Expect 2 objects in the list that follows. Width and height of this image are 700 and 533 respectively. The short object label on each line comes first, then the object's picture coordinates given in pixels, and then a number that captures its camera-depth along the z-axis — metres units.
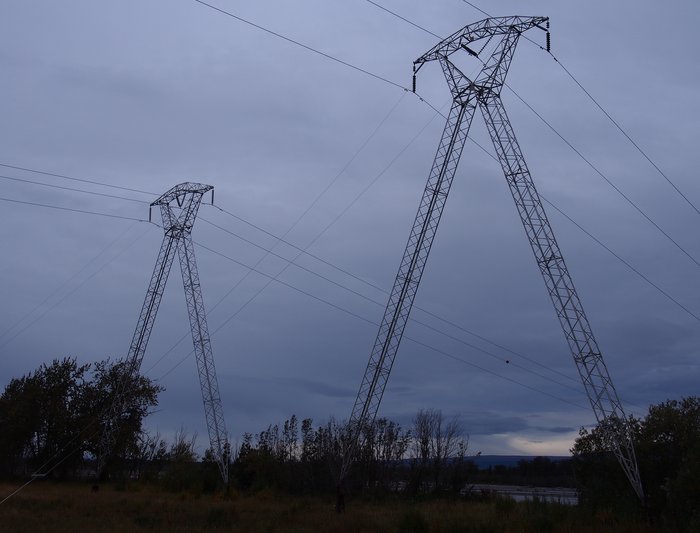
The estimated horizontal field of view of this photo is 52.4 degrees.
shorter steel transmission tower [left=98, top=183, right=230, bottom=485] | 49.37
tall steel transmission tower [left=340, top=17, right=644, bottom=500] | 29.02
